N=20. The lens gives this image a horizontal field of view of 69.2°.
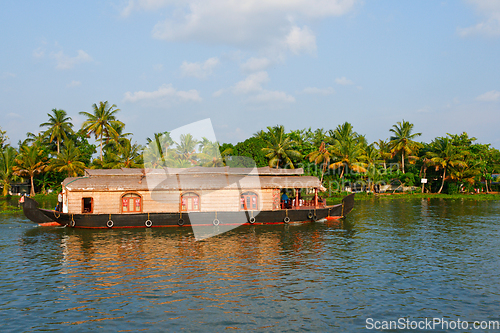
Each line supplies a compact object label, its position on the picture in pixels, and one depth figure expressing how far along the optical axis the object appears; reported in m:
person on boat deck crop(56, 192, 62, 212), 26.52
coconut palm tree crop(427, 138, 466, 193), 56.44
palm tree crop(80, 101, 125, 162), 56.09
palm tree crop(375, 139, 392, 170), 62.61
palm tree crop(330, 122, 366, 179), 53.88
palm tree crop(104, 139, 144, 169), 53.33
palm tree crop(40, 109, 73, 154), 61.78
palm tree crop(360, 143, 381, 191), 57.06
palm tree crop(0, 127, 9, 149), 67.96
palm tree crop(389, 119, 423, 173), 63.75
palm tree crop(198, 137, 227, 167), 51.06
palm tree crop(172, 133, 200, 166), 54.18
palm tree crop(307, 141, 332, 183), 53.25
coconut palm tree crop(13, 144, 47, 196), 54.39
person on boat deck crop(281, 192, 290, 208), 28.20
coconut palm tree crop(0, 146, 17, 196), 54.47
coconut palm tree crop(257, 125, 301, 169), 52.09
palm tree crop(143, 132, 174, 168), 53.72
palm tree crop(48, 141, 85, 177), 54.78
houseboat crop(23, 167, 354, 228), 24.81
